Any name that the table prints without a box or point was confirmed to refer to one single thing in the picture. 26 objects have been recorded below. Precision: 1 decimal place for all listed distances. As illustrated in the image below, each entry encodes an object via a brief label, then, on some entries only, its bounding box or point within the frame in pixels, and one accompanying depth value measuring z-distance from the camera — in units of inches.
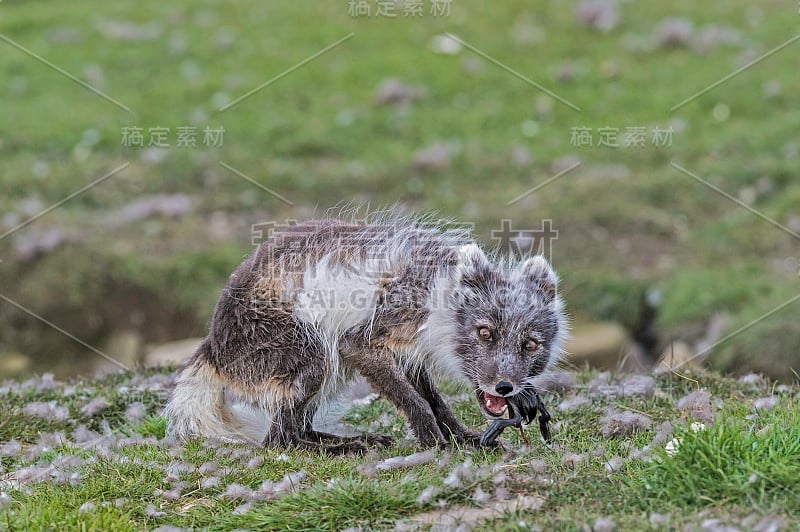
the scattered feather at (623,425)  593.9
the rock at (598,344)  1029.8
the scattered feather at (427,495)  475.2
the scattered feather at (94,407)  700.7
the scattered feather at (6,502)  503.8
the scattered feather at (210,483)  523.2
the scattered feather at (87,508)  481.7
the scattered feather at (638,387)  682.2
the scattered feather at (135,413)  690.8
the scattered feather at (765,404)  606.2
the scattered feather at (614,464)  499.6
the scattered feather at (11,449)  617.0
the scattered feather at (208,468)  540.7
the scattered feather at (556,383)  695.1
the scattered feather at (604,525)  430.3
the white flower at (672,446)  483.9
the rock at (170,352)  946.1
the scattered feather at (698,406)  592.4
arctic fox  592.1
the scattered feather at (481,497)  476.4
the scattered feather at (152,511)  495.2
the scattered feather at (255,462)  550.6
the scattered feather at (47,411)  689.6
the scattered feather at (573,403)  658.2
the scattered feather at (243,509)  488.9
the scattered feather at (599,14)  1612.9
